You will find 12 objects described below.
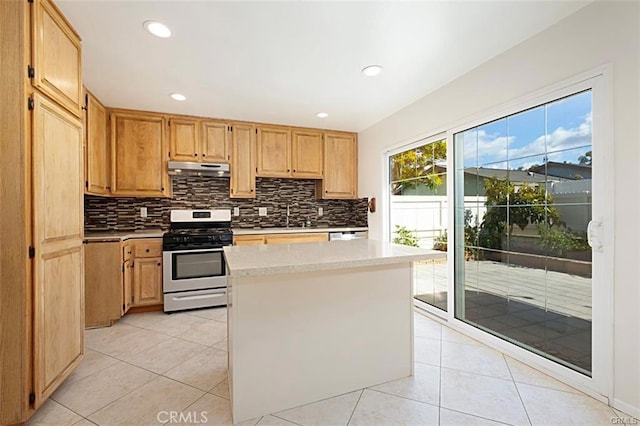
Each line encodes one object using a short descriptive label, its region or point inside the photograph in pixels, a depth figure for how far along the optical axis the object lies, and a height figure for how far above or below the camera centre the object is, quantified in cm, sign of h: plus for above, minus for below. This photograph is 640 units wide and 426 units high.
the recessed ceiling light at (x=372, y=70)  254 +123
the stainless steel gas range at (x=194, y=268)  335 -64
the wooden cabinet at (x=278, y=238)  373 -33
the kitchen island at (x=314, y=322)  158 -64
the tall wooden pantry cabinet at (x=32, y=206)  148 +3
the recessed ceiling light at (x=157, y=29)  196 +123
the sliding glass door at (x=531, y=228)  190 -12
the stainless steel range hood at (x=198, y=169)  369 +55
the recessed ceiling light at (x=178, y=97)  313 +123
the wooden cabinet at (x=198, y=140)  375 +93
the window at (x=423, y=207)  310 +6
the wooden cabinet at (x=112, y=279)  294 -68
